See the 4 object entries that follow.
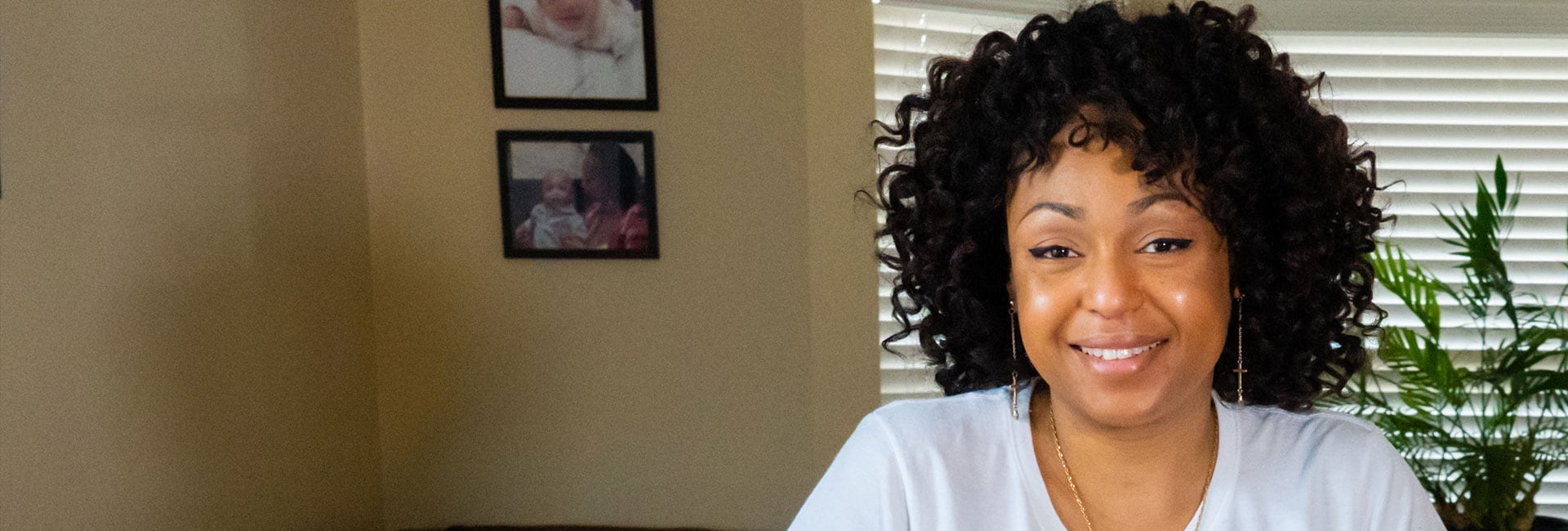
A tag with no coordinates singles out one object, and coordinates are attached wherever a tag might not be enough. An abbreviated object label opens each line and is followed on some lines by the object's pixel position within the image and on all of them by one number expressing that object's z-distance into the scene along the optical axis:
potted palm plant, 3.07
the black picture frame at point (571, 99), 3.26
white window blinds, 3.47
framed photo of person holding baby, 3.29
